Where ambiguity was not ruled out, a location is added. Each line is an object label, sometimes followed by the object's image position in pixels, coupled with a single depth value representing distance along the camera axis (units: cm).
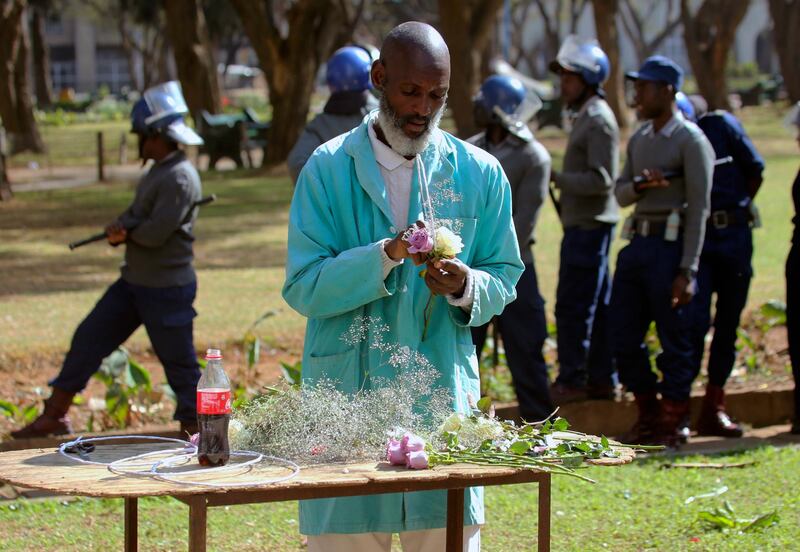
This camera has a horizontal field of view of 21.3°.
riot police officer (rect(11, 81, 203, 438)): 1179
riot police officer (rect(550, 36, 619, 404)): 1309
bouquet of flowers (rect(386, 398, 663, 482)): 570
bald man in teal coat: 606
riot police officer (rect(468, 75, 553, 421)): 1226
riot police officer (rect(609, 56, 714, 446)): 1193
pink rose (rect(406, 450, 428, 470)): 561
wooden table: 527
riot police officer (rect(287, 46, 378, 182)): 1189
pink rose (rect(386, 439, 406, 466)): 569
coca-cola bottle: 572
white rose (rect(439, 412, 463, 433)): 598
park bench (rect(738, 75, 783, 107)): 7775
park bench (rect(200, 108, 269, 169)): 4559
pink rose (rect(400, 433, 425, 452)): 566
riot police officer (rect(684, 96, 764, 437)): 1269
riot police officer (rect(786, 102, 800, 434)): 1283
